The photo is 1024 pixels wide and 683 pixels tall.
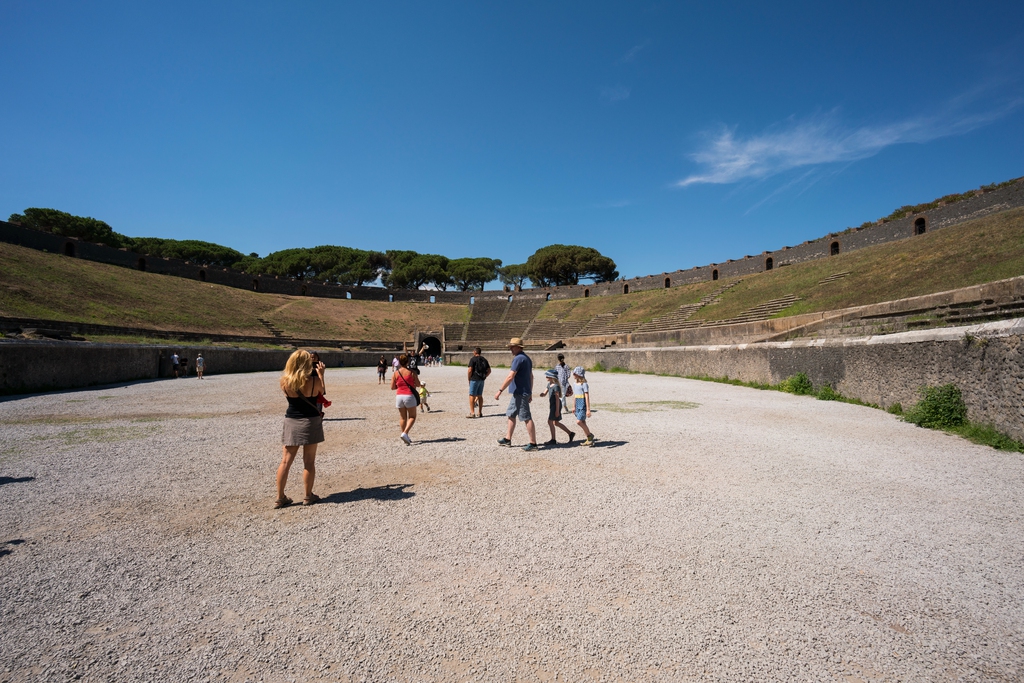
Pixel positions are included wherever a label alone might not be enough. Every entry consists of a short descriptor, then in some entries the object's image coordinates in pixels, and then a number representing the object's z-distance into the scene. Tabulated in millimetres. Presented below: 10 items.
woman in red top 7344
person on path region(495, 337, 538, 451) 6855
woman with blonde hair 4391
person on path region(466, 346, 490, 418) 9930
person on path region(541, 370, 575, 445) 7112
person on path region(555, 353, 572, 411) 9600
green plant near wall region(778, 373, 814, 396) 12281
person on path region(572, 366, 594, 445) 6902
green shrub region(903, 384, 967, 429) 7074
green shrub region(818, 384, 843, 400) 10977
